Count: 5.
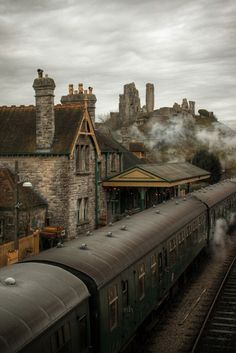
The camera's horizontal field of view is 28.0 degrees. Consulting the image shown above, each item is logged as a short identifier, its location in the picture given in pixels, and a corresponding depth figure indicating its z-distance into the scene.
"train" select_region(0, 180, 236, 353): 6.76
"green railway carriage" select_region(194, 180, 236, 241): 25.13
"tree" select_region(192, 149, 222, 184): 61.72
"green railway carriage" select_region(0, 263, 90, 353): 6.29
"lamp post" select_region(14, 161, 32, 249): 16.91
